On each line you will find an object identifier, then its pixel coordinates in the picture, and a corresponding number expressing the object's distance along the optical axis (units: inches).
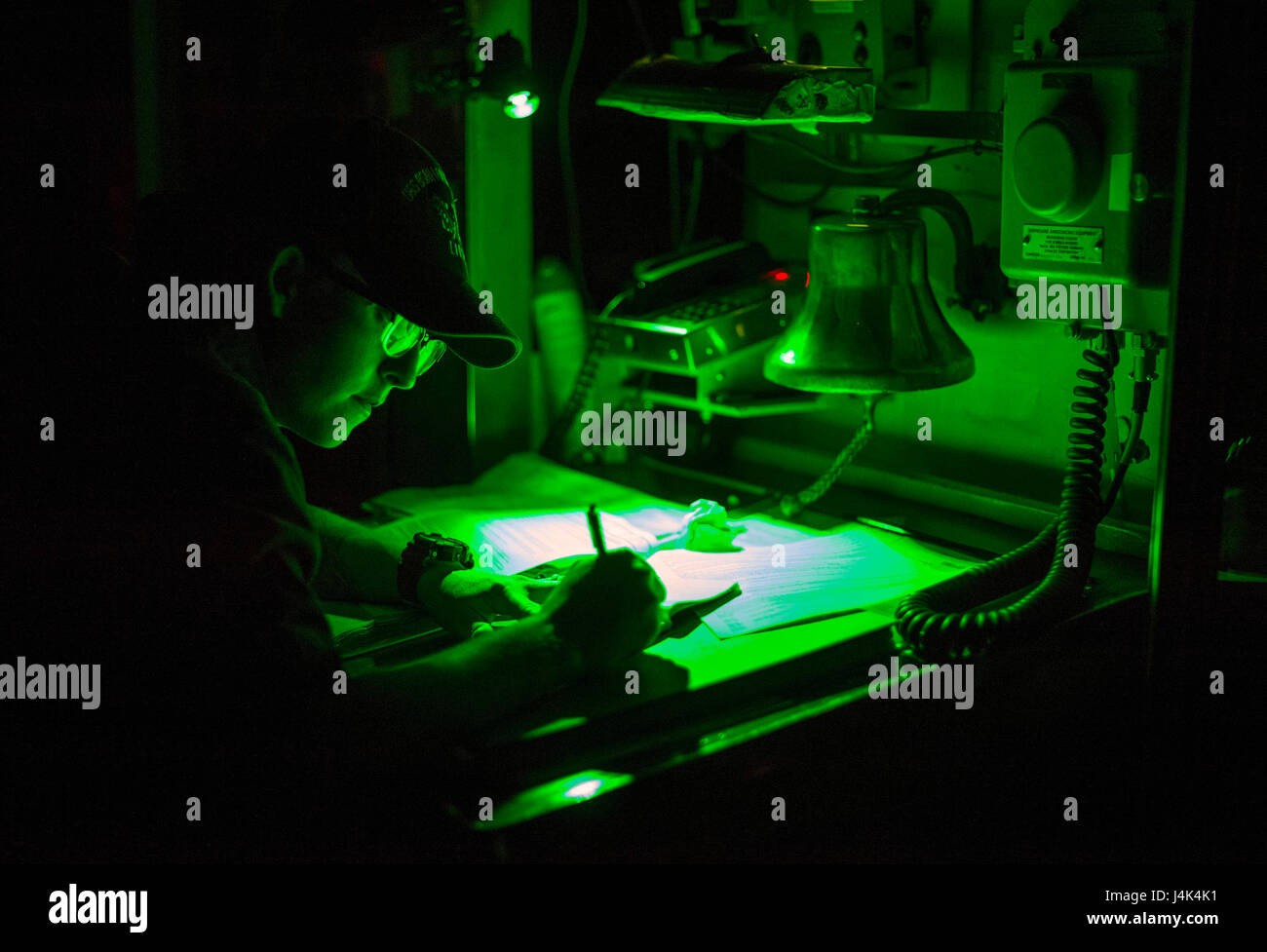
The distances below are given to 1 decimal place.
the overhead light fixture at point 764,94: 60.3
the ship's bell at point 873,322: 60.9
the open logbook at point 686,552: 54.7
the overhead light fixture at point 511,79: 73.3
